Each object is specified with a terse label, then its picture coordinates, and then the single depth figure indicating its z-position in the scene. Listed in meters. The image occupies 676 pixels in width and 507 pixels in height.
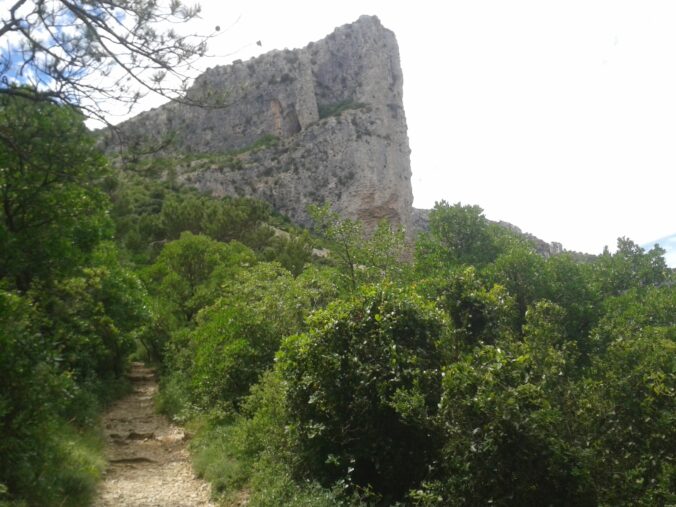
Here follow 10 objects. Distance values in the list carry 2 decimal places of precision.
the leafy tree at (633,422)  7.44
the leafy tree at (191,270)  23.47
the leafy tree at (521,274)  19.09
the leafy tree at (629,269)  23.62
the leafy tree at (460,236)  23.47
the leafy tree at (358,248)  16.80
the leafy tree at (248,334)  14.40
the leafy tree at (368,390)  8.84
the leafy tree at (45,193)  8.32
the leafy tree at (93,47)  7.84
